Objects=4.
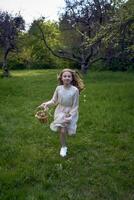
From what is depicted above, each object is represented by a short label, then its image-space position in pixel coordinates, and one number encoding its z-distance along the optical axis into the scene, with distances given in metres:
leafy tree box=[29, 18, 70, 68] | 27.40
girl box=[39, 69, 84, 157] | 3.99
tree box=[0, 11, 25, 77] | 17.72
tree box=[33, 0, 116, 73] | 17.28
